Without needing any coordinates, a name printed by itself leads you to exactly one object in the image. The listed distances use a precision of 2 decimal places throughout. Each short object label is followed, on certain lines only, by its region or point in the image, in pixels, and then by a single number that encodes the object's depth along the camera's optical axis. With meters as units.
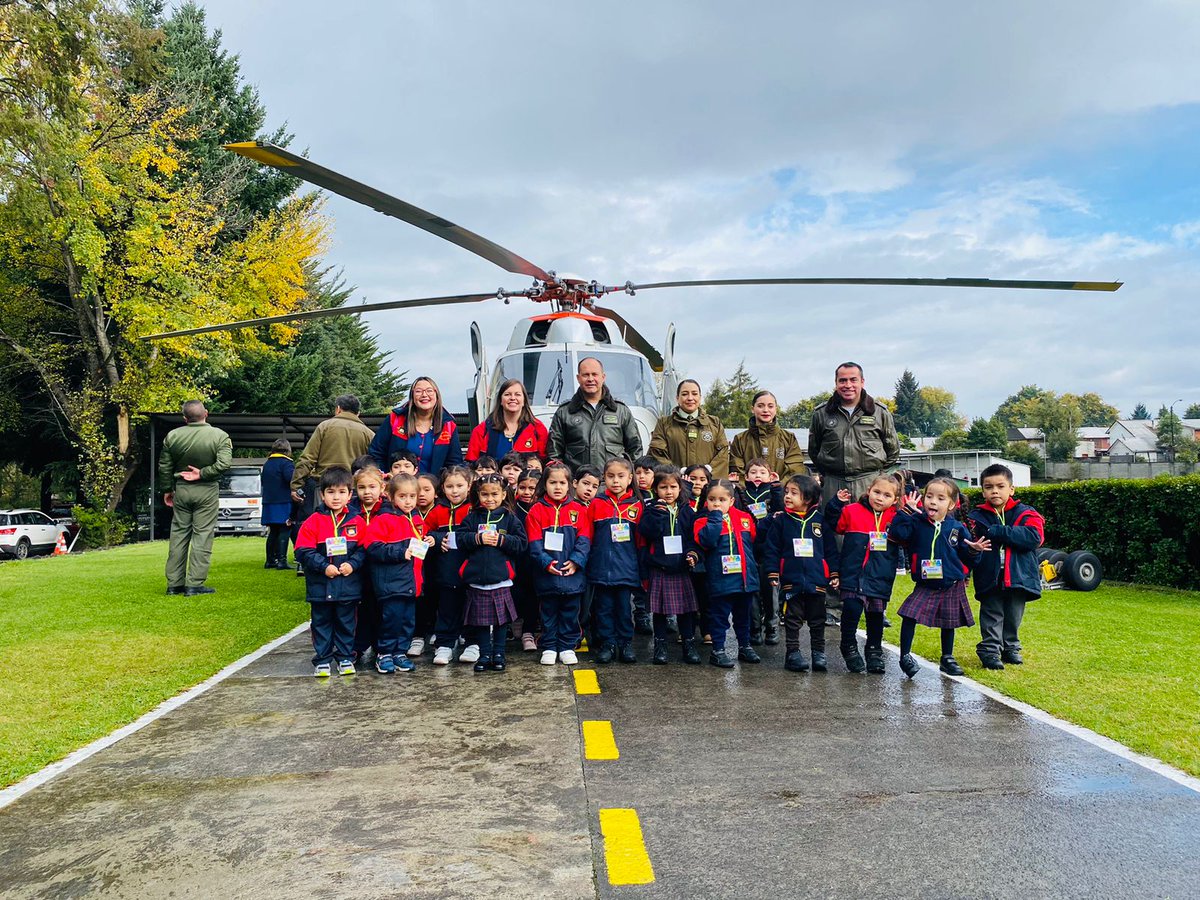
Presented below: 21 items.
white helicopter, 9.35
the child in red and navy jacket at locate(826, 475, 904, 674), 6.29
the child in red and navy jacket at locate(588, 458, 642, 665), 6.65
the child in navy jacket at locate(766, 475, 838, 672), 6.47
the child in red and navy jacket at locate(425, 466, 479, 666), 6.58
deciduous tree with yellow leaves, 22.78
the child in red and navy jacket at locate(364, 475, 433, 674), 6.30
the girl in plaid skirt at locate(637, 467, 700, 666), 6.65
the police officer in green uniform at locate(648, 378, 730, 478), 7.79
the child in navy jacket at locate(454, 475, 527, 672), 6.36
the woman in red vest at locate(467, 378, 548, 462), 7.73
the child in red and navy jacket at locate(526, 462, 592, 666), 6.51
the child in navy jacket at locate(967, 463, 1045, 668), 6.35
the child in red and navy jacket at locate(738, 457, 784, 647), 7.23
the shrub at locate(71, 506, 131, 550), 23.61
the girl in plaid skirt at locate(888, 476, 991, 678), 6.21
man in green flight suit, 9.56
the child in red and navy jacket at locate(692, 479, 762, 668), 6.50
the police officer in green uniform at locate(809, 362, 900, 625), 7.55
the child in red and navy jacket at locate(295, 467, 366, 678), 6.16
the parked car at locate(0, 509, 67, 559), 23.31
